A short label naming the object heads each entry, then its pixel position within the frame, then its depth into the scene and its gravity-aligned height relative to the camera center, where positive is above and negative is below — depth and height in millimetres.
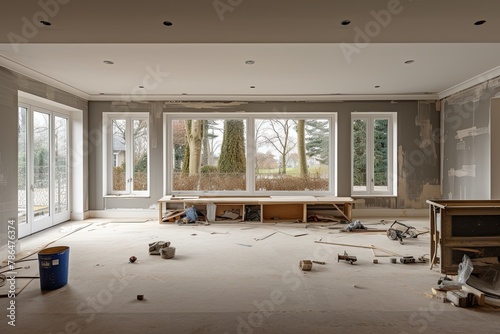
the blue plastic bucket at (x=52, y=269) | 3094 -1048
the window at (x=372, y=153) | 7172 +273
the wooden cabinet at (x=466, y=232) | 3342 -740
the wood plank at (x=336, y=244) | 4571 -1223
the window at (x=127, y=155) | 7121 +245
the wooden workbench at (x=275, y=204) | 6391 -832
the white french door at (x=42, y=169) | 5172 -53
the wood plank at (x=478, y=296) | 2721 -1170
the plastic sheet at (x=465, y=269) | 3104 -1081
